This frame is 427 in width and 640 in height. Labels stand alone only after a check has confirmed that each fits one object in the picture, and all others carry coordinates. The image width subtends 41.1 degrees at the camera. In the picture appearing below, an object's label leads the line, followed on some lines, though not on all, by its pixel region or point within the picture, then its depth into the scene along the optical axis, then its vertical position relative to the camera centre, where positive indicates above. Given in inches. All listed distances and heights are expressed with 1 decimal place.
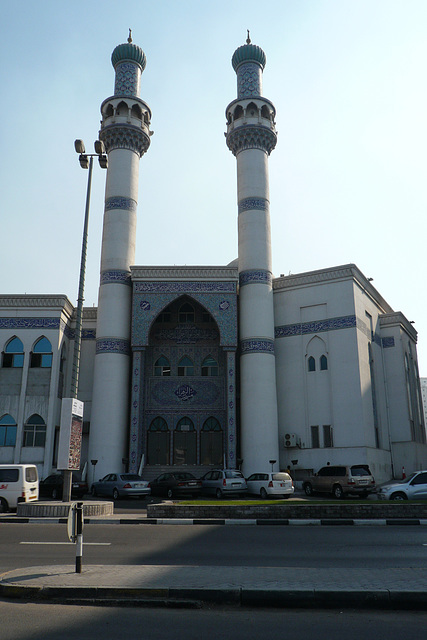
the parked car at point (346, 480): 832.9 -2.1
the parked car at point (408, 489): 685.9 -12.3
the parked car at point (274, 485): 839.1 -9.0
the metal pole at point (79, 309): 569.0 +171.7
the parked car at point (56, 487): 878.4 -12.9
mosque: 1057.5 +224.6
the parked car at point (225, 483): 859.4 -6.3
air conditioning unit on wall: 1077.8 +68.9
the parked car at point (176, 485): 882.8 -9.3
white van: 629.6 -7.5
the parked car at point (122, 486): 869.2 -10.7
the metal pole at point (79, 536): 265.6 -26.1
